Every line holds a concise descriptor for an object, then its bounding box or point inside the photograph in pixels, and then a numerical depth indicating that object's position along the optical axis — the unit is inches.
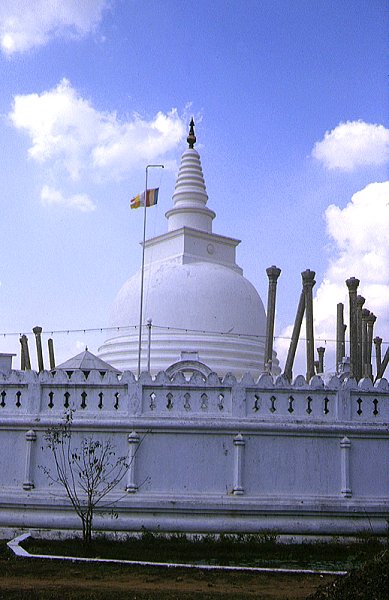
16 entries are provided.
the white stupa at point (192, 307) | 1467.8
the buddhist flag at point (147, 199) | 1389.0
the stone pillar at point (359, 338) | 1069.0
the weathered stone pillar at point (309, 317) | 1167.6
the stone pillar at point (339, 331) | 1330.0
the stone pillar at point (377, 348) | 1493.6
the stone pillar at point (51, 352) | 1564.8
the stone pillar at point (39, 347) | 1542.8
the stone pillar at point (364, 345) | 1238.3
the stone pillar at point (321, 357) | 1728.6
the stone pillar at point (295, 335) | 1197.7
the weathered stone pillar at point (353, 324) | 1048.8
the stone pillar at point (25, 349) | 1596.9
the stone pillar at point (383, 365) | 1346.0
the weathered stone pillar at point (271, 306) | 1220.5
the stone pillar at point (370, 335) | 1277.1
